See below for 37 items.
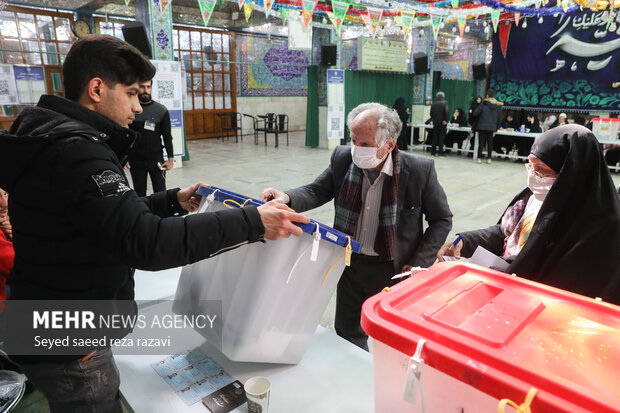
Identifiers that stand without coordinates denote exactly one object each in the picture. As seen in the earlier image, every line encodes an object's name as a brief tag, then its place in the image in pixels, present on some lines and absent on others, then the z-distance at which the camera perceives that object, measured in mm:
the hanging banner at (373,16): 8219
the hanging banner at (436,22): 9179
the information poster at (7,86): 6320
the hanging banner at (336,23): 8094
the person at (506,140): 9305
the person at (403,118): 10078
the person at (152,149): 4129
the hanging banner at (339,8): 7852
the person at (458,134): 9922
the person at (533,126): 8844
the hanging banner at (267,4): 6496
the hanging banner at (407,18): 8555
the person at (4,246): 1687
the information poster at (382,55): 10623
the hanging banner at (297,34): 8516
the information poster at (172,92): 6941
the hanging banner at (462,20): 8630
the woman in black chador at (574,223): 1167
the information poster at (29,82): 6496
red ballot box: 608
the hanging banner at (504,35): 12633
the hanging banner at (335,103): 9734
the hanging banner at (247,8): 6979
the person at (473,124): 8680
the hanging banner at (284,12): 8397
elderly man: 1728
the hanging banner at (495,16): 8877
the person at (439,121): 9102
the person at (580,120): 7828
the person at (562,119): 8438
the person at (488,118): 8336
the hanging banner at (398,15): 8705
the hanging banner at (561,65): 11281
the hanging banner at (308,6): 6941
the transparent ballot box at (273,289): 1088
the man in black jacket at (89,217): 867
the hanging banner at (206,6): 6406
